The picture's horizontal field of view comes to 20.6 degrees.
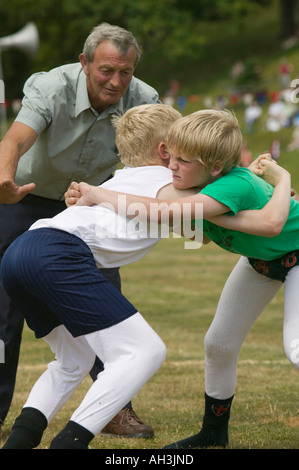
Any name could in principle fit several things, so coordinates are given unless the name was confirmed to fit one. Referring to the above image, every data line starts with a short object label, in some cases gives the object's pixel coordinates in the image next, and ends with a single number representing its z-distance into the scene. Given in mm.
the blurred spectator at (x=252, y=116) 29923
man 4418
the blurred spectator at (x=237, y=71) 37031
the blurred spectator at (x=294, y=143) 26844
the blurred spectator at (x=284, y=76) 32656
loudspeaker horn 26381
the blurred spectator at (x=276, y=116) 29203
